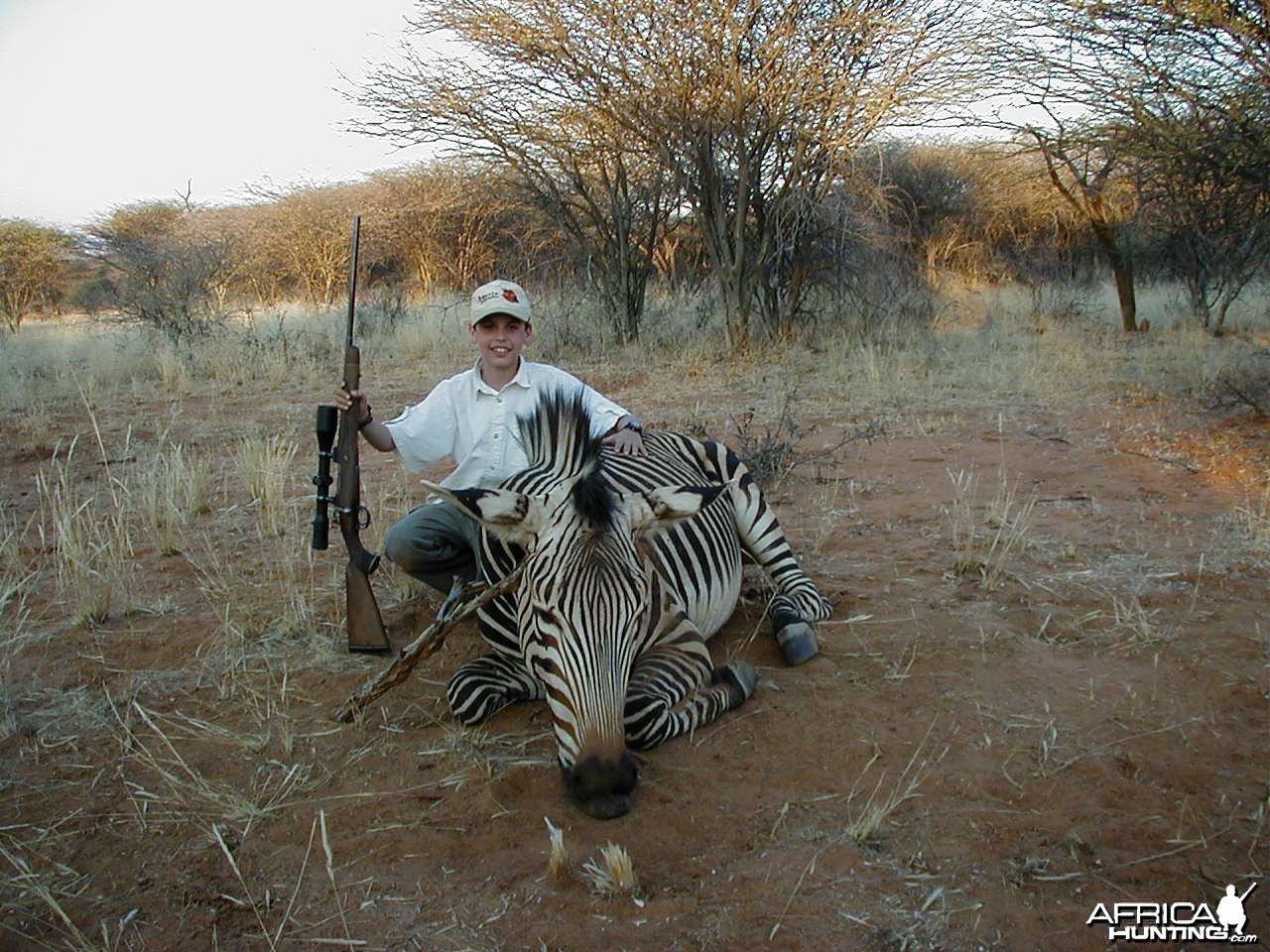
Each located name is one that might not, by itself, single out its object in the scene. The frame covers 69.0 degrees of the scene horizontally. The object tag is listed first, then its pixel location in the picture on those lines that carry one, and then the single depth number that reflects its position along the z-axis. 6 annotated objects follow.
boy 3.92
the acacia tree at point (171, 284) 13.33
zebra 2.54
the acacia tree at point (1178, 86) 6.98
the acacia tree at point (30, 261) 22.09
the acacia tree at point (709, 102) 9.77
